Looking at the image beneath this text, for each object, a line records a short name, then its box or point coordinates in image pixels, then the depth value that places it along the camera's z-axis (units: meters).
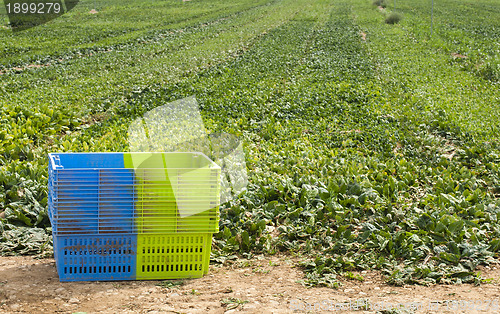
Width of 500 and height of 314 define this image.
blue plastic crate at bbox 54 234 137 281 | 3.96
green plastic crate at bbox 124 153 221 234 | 4.01
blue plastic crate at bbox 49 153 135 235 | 3.94
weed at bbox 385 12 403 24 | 33.50
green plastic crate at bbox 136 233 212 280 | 4.08
